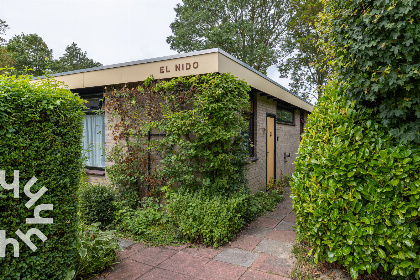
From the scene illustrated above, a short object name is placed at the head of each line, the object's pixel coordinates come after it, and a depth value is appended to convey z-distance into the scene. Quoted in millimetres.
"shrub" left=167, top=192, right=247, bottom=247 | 4422
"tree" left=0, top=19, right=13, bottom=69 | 18000
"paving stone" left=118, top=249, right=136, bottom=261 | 3962
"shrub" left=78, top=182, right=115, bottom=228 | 5137
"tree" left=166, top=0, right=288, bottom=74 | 17422
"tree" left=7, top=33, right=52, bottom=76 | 24147
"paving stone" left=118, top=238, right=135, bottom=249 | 4406
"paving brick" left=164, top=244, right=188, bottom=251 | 4328
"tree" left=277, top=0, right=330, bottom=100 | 14695
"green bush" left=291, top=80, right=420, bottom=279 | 2771
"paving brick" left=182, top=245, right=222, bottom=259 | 4070
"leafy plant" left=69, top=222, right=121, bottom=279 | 3309
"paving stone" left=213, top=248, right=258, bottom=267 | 3814
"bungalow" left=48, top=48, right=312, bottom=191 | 5402
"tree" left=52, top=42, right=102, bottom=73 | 33844
